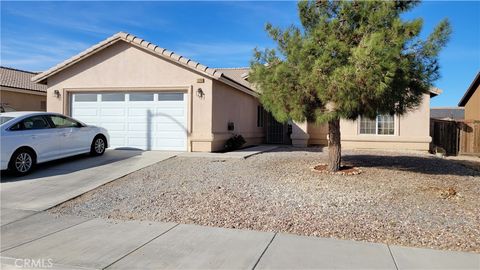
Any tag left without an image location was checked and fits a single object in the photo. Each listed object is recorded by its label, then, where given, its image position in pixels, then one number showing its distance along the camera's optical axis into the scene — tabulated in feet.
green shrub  52.29
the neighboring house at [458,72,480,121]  87.55
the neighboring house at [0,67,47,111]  66.95
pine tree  27.20
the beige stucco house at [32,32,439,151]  47.16
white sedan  33.06
